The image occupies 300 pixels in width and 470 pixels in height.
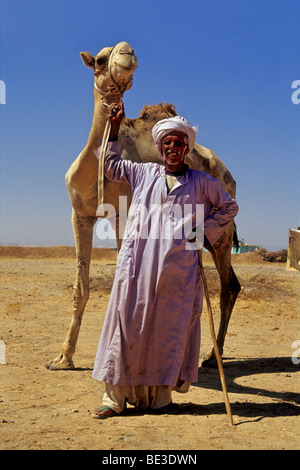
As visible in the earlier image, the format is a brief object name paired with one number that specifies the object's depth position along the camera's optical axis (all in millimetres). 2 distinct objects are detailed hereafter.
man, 4047
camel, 5395
